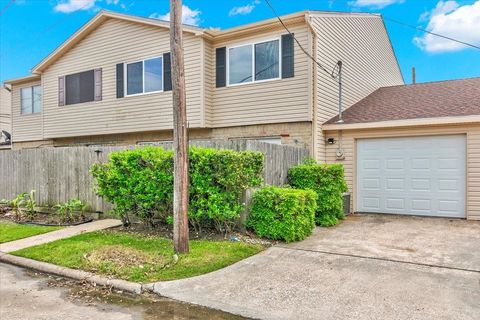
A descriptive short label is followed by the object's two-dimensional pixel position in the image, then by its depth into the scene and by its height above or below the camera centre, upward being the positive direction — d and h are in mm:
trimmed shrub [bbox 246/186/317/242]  7039 -1186
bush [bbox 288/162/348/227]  8914 -798
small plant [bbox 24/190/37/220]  9811 -1456
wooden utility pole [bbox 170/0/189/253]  5809 +269
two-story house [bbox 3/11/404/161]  10906 +2501
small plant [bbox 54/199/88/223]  9039 -1408
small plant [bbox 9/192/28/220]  9742 -1408
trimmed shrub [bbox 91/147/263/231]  6945 -587
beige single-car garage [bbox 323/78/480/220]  9656 -71
